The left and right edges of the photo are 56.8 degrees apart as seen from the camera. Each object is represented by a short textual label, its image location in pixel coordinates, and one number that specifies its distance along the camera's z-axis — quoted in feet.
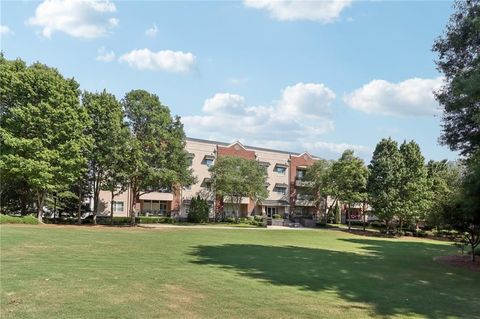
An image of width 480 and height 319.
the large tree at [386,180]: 164.55
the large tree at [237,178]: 188.75
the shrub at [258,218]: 203.27
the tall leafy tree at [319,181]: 210.79
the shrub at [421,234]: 178.70
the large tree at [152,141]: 138.82
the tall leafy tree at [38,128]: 109.60
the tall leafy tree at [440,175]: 181.78
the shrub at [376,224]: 201.32
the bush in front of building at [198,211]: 180.22
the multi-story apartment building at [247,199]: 200.54
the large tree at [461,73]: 56.34
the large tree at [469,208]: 65.31
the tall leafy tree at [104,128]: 130.93
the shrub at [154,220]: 166.04
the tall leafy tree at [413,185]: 165.17
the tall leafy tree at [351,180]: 179.63
